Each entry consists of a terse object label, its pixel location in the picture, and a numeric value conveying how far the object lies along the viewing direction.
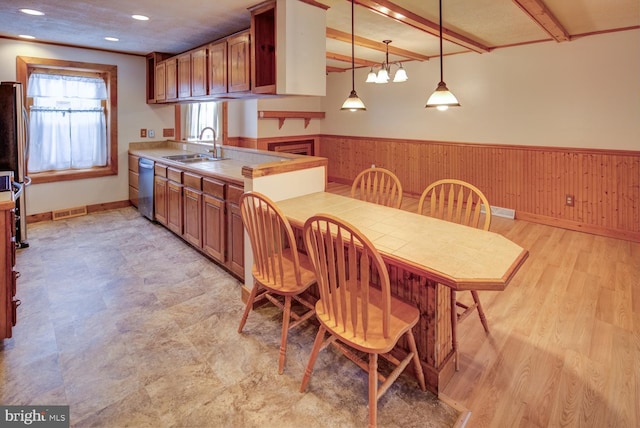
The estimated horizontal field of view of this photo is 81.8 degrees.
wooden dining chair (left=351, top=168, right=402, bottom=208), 2.72
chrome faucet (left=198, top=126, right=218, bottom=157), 4.54
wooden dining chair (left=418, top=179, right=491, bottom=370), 2.00
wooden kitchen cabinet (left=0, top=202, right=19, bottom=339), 2.08
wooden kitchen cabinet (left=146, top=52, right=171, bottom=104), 4.90
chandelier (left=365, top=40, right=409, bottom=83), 4.48
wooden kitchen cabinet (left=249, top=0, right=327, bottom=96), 2.88
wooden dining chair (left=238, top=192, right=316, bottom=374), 1.98
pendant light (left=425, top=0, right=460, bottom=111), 2.16
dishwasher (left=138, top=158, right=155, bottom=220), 4.61
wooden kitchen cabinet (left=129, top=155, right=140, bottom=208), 5.17
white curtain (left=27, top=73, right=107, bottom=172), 4.60
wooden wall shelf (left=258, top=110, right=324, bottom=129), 6.49
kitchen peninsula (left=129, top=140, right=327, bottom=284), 2.71
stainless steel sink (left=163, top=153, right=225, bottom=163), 4.48
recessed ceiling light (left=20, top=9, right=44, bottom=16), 3.24
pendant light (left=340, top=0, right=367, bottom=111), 2.96
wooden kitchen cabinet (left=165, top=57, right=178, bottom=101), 4.56
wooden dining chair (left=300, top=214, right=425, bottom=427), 1.49
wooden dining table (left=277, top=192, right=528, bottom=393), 1.48
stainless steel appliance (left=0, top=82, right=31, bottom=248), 3.46
